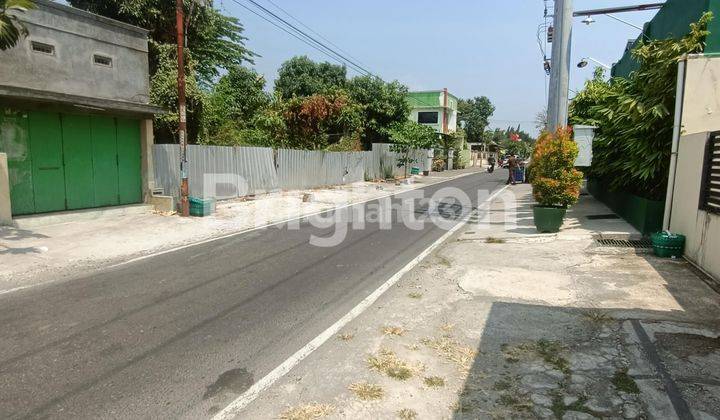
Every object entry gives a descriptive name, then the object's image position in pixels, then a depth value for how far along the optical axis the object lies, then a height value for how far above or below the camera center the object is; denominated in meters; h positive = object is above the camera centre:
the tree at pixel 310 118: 26.88 +2.17
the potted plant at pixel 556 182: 10.44 -0.46
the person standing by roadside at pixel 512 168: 28.19 -0.48
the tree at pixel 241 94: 25.86 +3.68
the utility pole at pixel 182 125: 12.57 +0.76
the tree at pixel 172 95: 18.94 +2.35
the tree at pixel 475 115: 75.88 +7.48
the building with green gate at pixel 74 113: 11.04 +0.95
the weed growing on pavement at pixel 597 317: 5.18 -1.77
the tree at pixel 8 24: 7.25 +2.06
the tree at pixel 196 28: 19.88 +6.03
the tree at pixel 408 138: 30.98 +1.36
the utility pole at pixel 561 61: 12.01 +2.62
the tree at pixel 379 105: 33.12 +3.74
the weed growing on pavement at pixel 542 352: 4.19 -1.83
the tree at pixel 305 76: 42.09 +7.40
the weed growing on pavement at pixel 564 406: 3.40 -1.84
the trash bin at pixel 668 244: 7.75 -1.36
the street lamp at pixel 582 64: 27.29 +5.81
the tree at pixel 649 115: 9.19 +1.03
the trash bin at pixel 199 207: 13.30 -1.56
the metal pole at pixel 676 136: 8.46 +0.51
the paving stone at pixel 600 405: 3.41 -1.83
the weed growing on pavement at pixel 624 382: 3.70 -1.81
